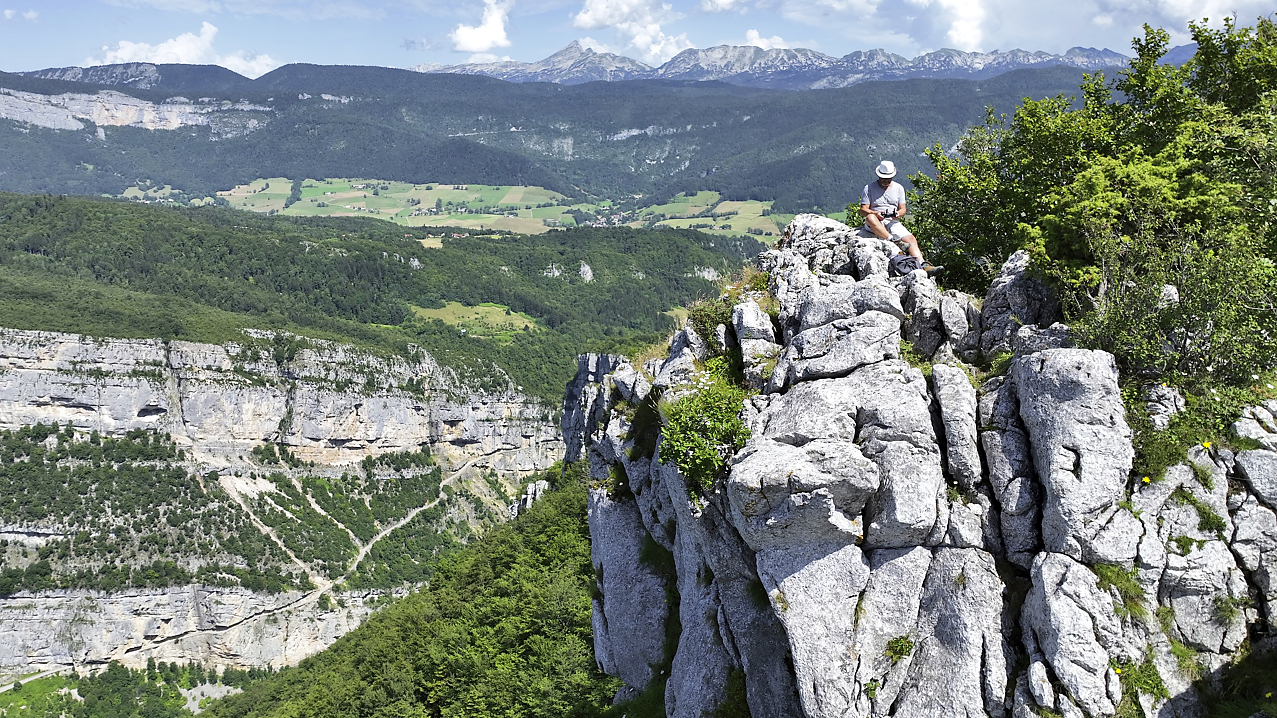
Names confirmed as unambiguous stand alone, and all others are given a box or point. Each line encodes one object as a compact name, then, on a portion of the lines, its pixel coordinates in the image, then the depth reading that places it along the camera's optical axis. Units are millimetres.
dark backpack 19441
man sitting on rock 20969
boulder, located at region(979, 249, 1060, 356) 16469
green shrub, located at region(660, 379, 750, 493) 16297
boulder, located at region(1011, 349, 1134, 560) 13016
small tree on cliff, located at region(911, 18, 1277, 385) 13977
